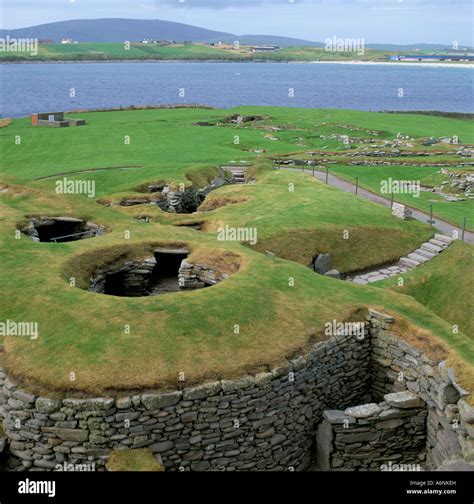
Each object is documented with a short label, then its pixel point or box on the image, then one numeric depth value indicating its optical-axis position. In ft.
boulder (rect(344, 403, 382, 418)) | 62.03
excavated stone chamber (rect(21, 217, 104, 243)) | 103.14
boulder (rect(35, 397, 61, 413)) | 53.88
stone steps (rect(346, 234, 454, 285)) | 97.30
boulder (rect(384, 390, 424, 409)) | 63.31
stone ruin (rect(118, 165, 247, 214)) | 137.39
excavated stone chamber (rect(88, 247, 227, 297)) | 84.31
